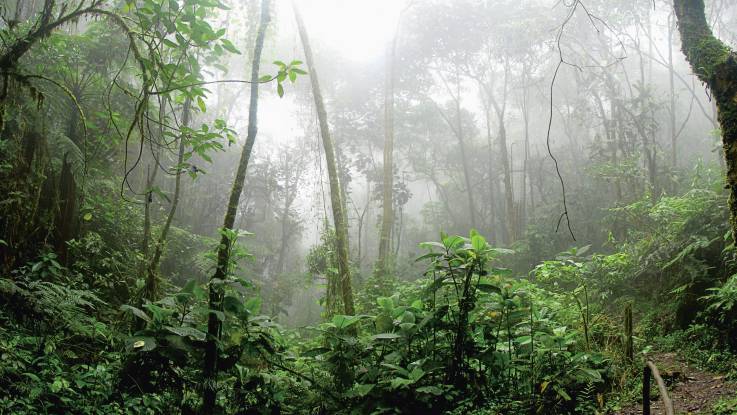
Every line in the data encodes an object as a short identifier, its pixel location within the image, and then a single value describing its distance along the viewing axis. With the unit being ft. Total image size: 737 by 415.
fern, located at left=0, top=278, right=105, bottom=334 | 12.05
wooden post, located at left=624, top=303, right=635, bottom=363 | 13.33
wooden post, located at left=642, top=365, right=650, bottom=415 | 5.75
